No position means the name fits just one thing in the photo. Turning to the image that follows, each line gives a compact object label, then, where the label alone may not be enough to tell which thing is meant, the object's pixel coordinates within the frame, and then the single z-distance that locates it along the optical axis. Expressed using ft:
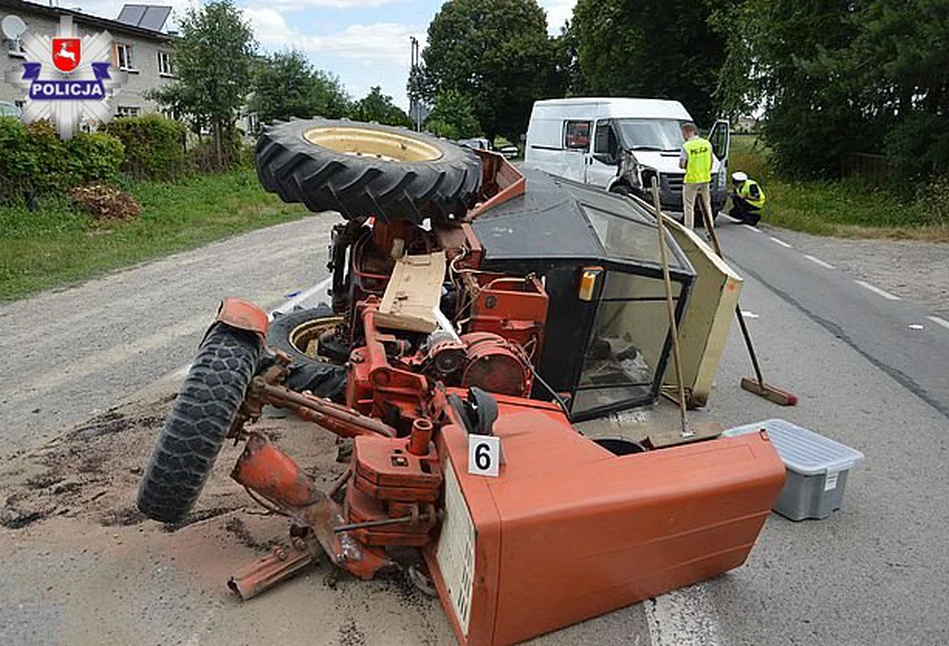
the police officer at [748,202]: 58.54
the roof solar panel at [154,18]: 107.24
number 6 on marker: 9.51
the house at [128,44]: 79.51
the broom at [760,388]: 20.38
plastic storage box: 13.89
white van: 54.08
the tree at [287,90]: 99.19
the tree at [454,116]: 154.61
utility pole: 123.54
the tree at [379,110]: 122.71
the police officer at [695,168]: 45.68
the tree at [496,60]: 195.52
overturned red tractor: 9.60
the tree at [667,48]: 116.16
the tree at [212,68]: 77.66
